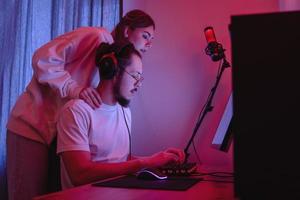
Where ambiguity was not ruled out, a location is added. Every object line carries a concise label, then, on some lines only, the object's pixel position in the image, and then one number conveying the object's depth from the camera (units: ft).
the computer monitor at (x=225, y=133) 4.47
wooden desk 2.88
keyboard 4.22
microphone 6.50
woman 5.05
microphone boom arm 6.67
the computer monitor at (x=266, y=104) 1.86
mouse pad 3.30
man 4.32
